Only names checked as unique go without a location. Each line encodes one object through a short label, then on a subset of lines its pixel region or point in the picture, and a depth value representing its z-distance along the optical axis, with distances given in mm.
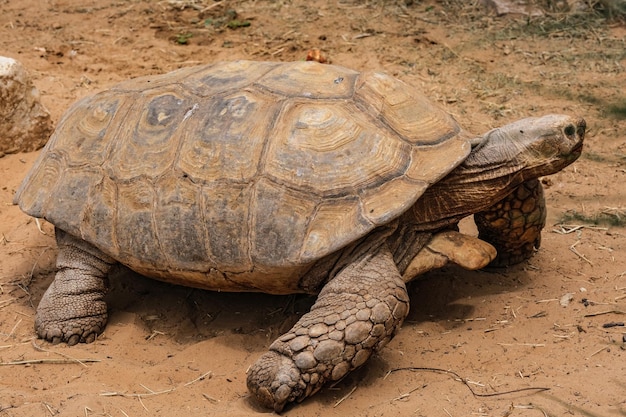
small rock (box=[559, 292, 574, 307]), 4336
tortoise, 3961
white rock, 6438
